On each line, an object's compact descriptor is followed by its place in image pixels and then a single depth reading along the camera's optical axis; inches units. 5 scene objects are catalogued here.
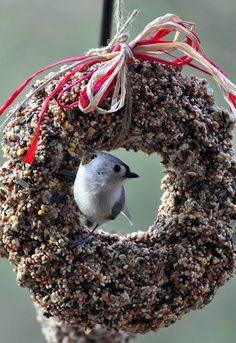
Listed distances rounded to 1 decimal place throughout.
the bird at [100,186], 168.7
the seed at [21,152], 161.3
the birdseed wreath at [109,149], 160.7
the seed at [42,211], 159.9
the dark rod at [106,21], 179.3
